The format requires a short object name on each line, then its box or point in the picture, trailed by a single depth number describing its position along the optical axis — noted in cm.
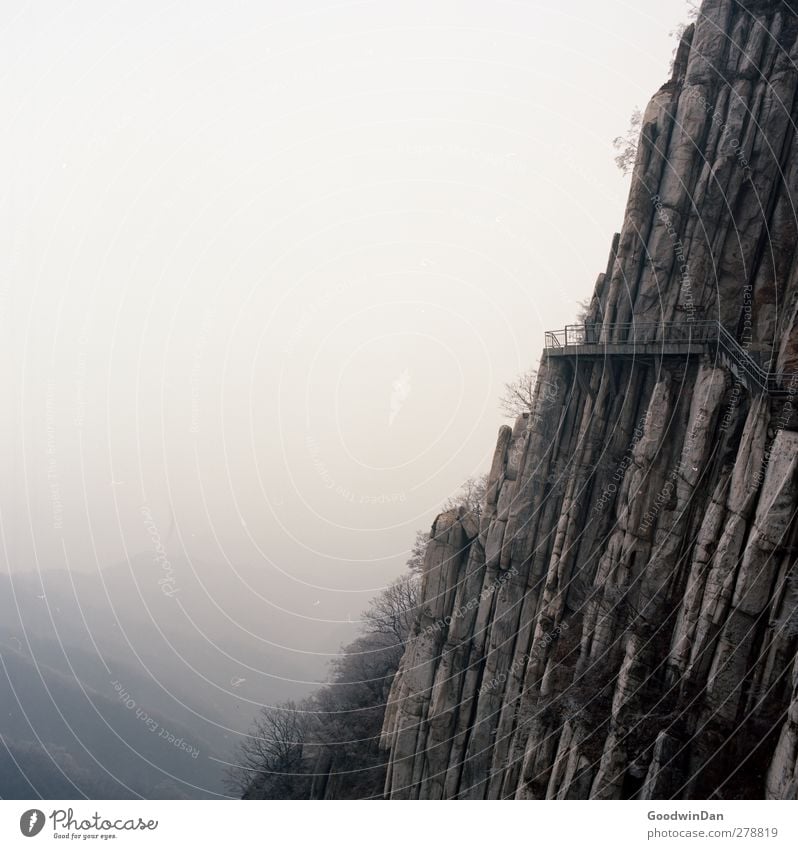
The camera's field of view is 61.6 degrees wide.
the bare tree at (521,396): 4047
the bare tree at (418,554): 5147
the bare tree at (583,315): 3062
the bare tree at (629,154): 3106
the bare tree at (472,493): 4581
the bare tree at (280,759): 4378
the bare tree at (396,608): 5591
